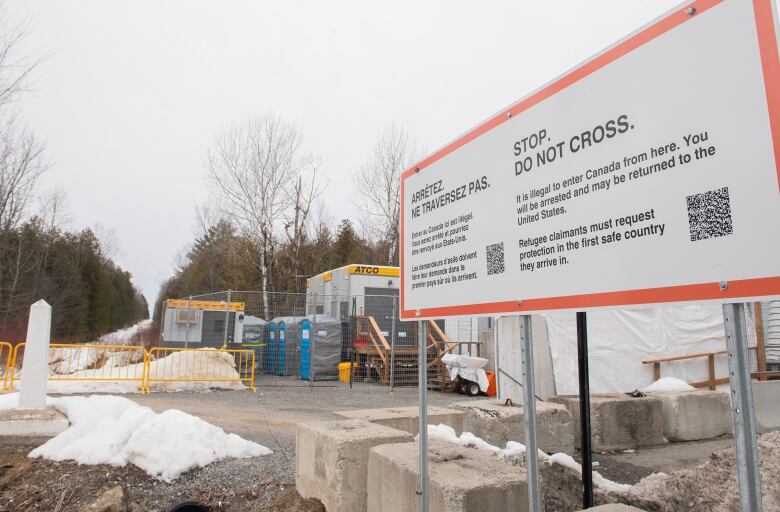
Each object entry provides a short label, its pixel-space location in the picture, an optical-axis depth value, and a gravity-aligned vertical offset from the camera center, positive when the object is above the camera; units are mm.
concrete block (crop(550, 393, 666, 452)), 6984 -1178
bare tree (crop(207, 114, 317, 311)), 27578 +7253
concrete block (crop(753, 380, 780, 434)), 5586 -734
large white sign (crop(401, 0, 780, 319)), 1438 +535
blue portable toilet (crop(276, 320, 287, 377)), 16922 -593
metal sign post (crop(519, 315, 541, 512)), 2186 -337
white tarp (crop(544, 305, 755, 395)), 11414 -187
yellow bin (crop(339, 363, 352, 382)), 15703 -1170
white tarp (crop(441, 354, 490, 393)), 13679 -895
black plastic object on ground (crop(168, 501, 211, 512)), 4723 -1591
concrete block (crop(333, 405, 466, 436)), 5203 -852
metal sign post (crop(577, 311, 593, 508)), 3268 -486
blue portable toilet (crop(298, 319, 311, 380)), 15573 -494
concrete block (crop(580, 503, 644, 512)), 2268 -762
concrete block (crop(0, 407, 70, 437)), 6879 -1216
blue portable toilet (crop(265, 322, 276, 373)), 17573 -652
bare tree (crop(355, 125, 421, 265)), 30938 +7726
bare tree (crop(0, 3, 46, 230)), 27000 +7443
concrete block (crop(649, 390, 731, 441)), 7453 -1158
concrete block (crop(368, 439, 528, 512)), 2652 -804
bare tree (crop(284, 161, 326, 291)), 30438 +6474
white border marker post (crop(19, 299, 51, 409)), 7461 -393
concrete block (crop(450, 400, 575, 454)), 5957 -1050
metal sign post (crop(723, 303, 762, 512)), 1373 -203
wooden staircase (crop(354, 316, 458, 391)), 14781 -652
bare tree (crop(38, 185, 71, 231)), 38000 +8310
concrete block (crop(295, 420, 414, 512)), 3873 -990
